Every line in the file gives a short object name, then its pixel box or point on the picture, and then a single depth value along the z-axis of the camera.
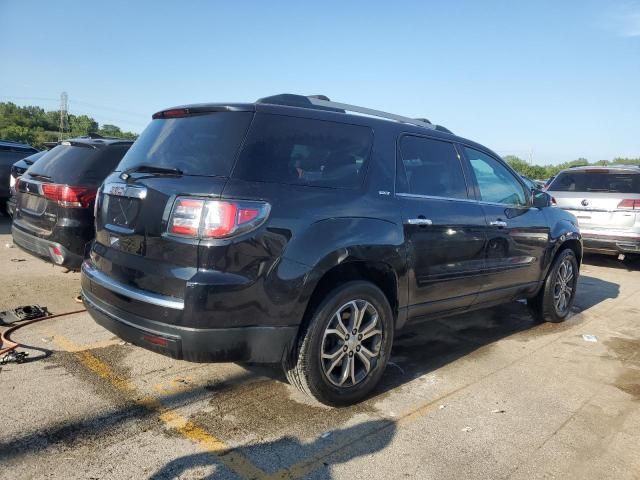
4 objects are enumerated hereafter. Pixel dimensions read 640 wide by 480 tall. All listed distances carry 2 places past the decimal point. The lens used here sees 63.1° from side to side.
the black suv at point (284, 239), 2.78
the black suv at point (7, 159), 10.13
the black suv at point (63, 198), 4.84
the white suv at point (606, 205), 8.31
